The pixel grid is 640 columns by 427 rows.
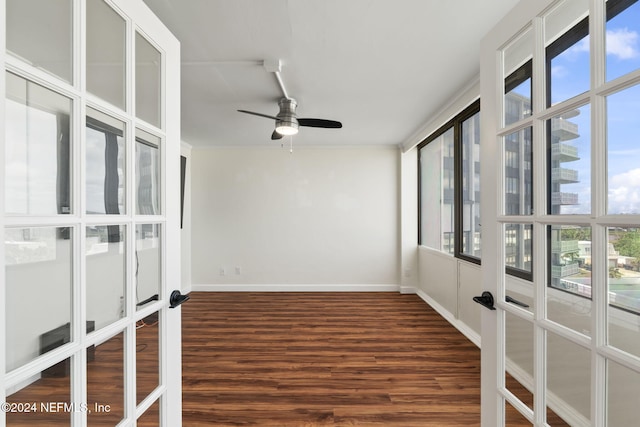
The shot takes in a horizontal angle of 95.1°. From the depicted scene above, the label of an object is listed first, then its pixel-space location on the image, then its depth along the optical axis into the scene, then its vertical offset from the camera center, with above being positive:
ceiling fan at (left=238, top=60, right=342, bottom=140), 2.74 +0.89
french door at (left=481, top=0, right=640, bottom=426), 0.71 +0.00
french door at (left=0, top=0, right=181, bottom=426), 0.63 +0.00
